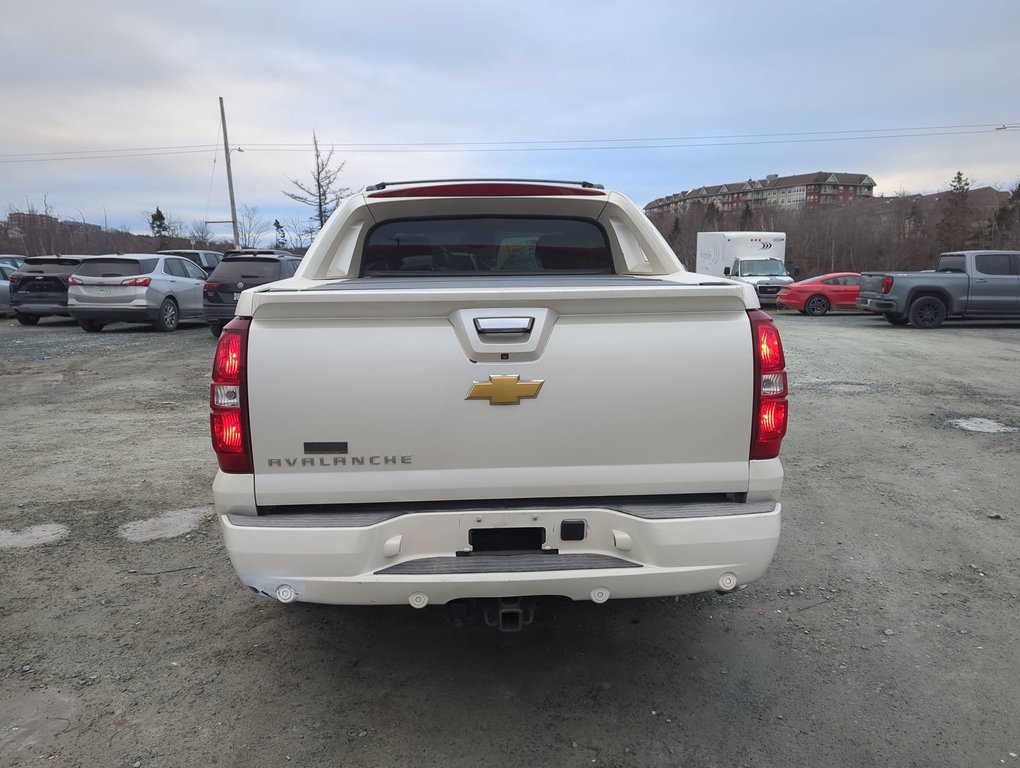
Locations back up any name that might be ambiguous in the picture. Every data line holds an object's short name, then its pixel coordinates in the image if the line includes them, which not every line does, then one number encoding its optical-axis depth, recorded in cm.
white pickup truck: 233
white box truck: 2300
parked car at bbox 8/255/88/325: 1633
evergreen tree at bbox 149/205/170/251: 6302
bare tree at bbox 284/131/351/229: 2828
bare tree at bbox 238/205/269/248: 4874
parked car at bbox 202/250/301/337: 1353
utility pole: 3055
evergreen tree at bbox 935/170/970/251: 4784
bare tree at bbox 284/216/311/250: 3222
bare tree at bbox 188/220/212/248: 5606
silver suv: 1457
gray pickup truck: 1602
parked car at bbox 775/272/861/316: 2091
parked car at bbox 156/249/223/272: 2020
